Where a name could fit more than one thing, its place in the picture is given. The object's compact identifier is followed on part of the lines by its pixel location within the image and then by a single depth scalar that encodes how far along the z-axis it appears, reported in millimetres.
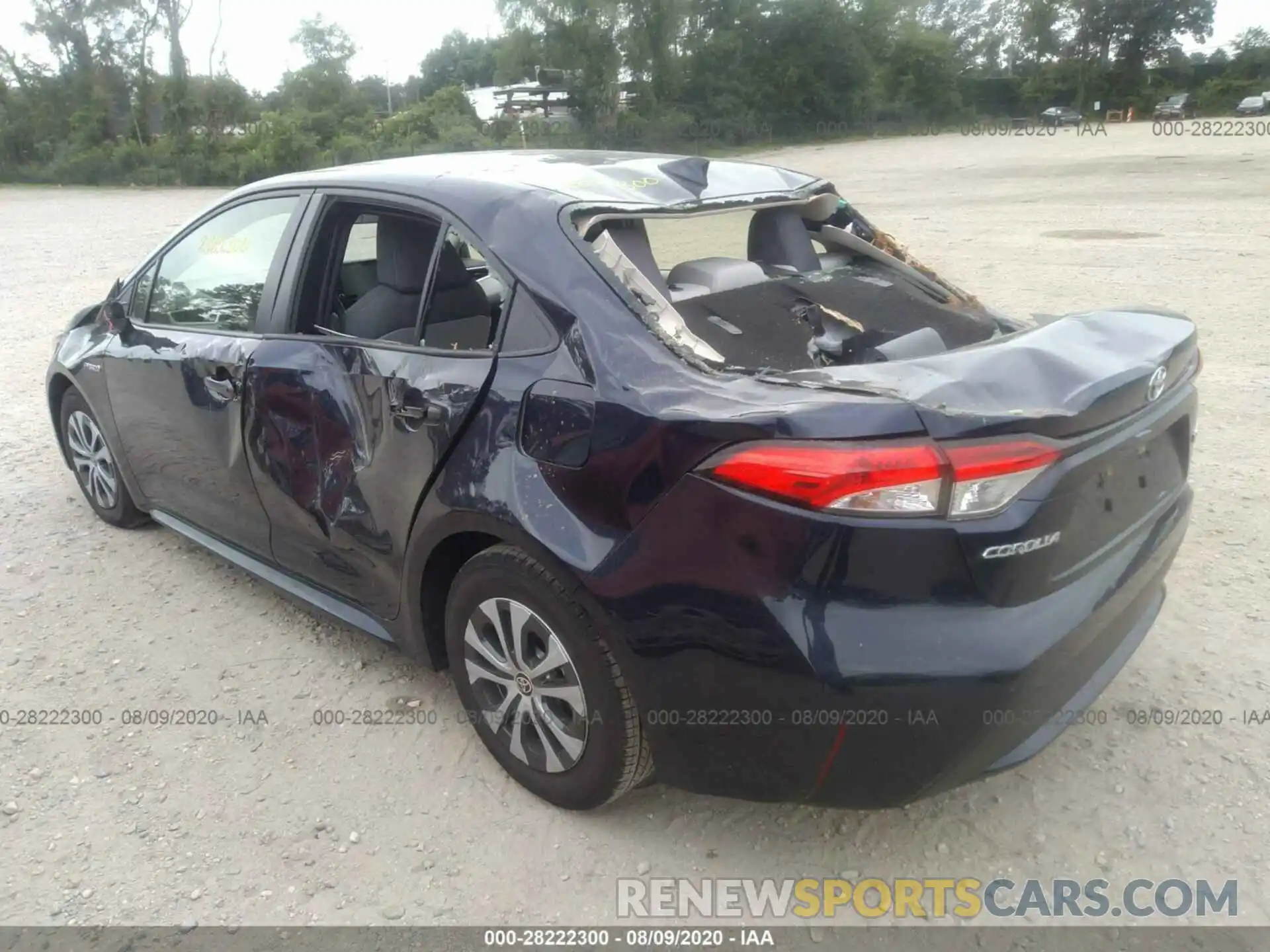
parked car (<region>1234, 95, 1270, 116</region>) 49969
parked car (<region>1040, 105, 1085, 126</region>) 48722
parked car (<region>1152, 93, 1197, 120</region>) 51281
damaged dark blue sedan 2037
